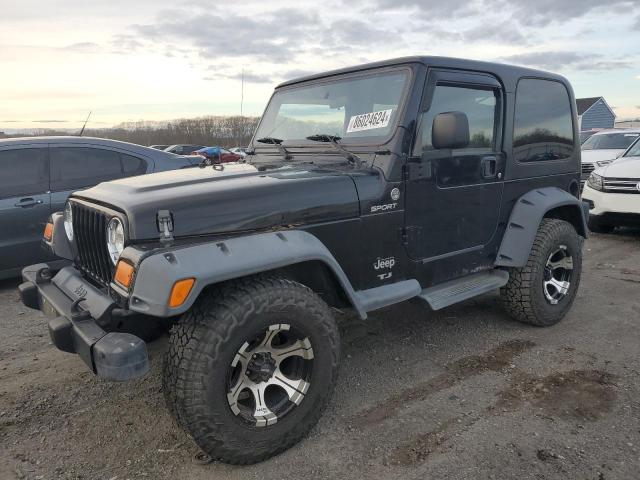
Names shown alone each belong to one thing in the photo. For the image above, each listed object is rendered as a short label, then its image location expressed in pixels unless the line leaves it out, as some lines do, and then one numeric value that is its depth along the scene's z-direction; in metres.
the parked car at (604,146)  10.88
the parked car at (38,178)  5.18
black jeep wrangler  2.35
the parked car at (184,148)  25.87
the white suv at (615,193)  7.35
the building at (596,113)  42.78
